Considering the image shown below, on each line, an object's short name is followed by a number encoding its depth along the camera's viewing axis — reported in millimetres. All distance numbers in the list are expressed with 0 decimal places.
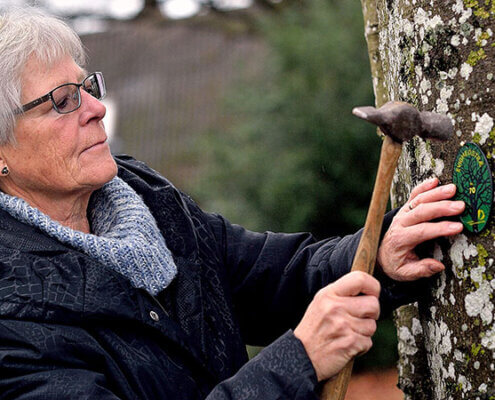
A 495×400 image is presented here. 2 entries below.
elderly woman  1358
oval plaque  1311
